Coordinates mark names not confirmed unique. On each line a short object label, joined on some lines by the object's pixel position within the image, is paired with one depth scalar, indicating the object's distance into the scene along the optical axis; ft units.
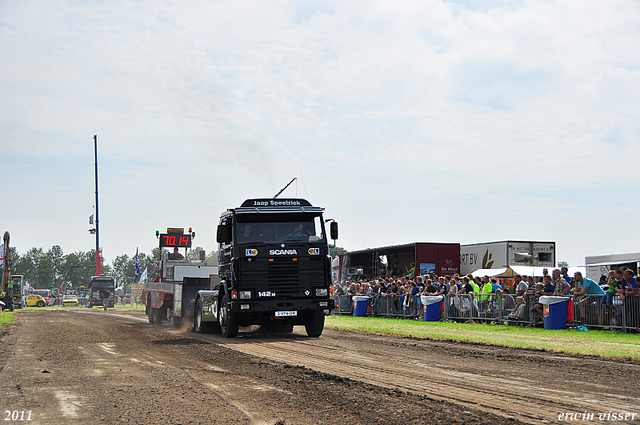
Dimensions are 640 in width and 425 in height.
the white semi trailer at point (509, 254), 98.53
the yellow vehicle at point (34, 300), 226.38
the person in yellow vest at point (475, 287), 75.15
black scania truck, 51.47
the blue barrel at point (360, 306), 93.91
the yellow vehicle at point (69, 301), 237.45
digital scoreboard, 86.99
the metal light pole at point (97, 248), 235.61
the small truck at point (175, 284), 68.90
